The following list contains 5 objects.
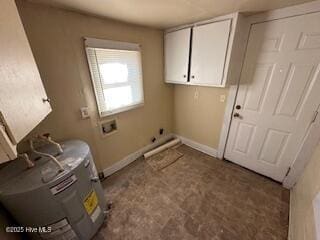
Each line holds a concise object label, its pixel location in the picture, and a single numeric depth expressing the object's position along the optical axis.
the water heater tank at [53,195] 0.97
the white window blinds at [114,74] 1.69
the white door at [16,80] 0.64
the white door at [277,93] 1.50
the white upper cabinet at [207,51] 1.70
